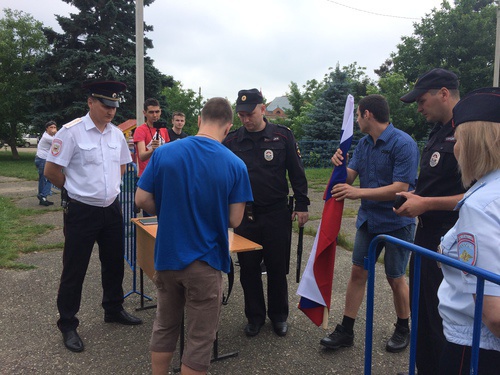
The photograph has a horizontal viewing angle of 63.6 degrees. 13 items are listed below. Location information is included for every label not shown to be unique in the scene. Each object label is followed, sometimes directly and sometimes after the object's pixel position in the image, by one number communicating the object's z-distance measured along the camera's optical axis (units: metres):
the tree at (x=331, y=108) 18.88
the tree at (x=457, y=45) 27.03
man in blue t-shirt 2.26
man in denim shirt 3.08
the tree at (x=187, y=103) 37.50
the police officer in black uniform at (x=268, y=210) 3.57
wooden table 3.01
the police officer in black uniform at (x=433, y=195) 2.37
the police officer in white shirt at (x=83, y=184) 3.27
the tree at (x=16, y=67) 27.23
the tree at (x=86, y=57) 21.41
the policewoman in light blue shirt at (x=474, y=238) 1.29
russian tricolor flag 3.17
